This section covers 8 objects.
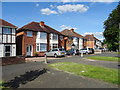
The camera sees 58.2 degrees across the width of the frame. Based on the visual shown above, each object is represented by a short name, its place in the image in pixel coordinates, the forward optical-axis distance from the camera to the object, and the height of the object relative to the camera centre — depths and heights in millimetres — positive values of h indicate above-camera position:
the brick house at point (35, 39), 23078 +2031
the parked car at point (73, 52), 29391 -1217
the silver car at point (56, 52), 21692 -900
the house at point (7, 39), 18719 +1648
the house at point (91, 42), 66388 +3396
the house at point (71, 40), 36531 +2797
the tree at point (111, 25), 15453 +3906
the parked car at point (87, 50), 32406 -921
